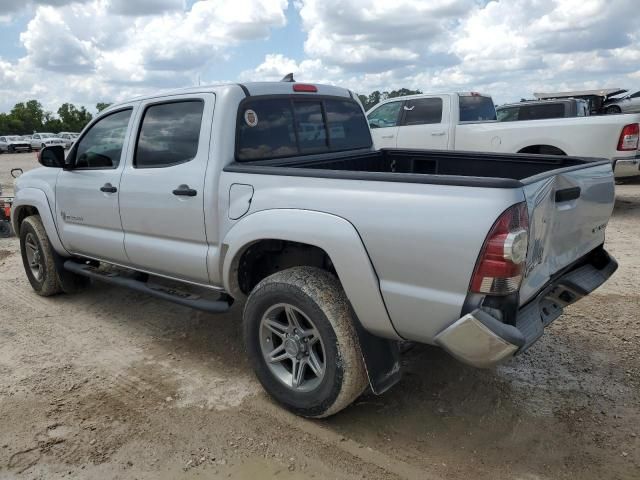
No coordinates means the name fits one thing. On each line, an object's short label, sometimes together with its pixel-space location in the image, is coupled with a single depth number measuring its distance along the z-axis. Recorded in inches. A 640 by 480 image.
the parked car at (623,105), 836.9
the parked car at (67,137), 1519.1
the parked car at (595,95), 870.4
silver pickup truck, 96.8
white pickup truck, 312.2
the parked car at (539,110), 460.1
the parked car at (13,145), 1525.6
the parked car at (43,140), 1475.1
